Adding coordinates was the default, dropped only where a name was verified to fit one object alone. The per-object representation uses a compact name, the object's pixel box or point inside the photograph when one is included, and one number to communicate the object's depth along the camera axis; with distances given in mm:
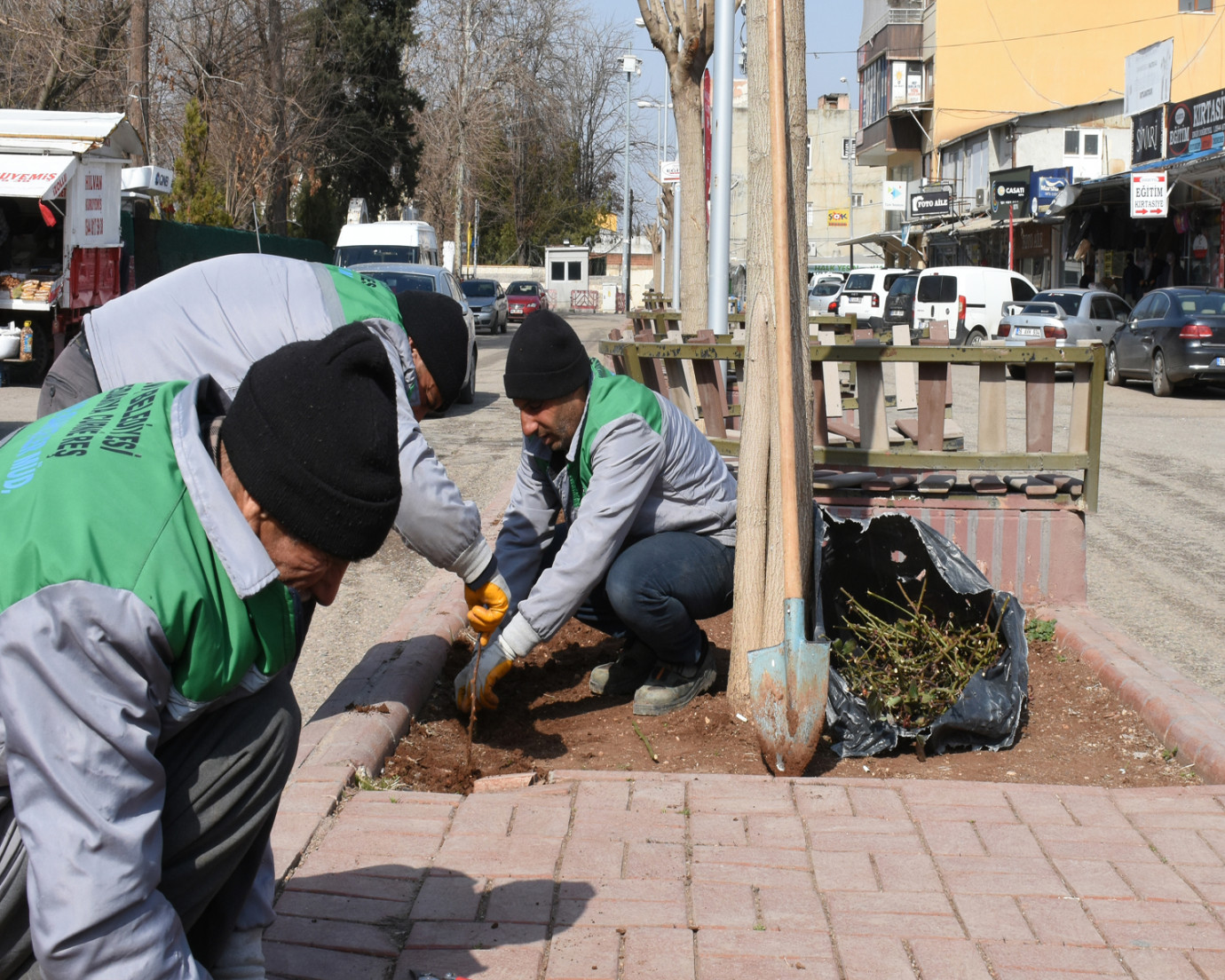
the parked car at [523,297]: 41969
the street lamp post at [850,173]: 65750
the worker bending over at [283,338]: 3115
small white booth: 56625
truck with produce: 15656
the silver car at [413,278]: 16094
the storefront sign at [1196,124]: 23266
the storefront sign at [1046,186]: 30125
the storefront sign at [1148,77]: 27188
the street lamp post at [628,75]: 40125
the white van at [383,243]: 27125
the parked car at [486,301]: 33594
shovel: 3529
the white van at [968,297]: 24797
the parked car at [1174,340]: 16875
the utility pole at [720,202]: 9336
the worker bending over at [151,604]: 1483
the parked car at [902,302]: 26203
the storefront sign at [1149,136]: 26047
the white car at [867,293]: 29375
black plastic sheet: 3814
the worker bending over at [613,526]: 3822
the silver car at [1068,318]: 20328
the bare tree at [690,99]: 11172
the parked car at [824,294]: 32125
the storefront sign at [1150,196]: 23859
